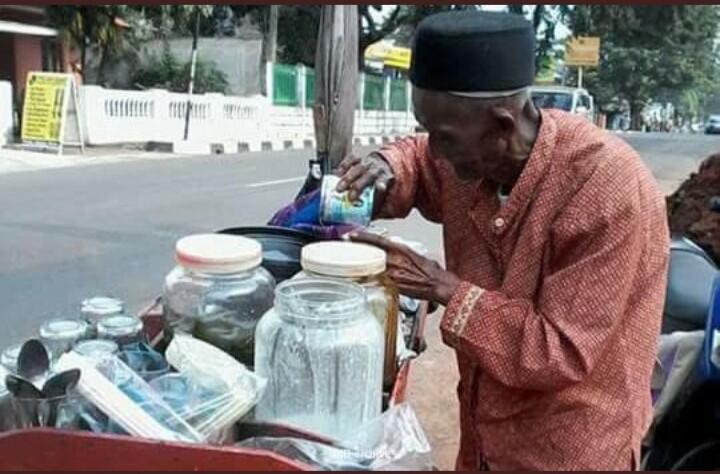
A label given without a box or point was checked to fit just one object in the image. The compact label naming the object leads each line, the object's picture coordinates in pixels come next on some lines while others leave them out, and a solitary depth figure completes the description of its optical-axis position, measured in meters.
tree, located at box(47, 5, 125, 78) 15.73
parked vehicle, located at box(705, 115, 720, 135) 35.41
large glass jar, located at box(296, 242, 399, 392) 1.26
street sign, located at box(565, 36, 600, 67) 29.67
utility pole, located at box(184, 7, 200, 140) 15.89
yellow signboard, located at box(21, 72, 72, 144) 12.73
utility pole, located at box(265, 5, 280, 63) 19.62
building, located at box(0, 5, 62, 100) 16.55
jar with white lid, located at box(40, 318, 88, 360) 1.28
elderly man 1.15
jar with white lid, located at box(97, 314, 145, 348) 1.33
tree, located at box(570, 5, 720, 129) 23.94
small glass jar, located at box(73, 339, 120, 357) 1.18
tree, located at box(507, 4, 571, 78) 24.33
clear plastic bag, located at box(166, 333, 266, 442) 1.07
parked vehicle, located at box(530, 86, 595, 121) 15.51
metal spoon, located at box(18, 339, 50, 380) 1.11
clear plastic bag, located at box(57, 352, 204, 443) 1.01
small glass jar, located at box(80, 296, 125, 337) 1.41
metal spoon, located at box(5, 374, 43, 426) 1.05
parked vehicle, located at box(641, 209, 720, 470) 2.18
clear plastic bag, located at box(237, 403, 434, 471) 1.06
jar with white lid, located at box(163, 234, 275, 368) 1.28
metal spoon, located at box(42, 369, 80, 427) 1.03
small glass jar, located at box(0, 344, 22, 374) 1.17
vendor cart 0.97
